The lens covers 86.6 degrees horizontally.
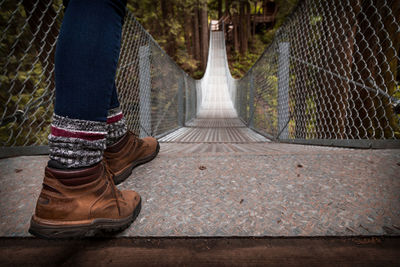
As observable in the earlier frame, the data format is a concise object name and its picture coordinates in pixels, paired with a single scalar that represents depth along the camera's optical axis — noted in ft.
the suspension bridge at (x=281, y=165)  2.21
